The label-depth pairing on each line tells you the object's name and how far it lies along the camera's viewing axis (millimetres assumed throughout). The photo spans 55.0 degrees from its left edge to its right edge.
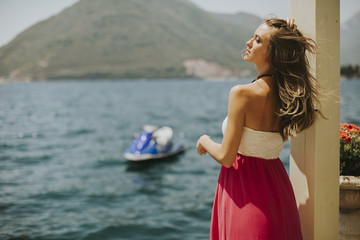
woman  2098
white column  2371
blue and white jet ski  16953
